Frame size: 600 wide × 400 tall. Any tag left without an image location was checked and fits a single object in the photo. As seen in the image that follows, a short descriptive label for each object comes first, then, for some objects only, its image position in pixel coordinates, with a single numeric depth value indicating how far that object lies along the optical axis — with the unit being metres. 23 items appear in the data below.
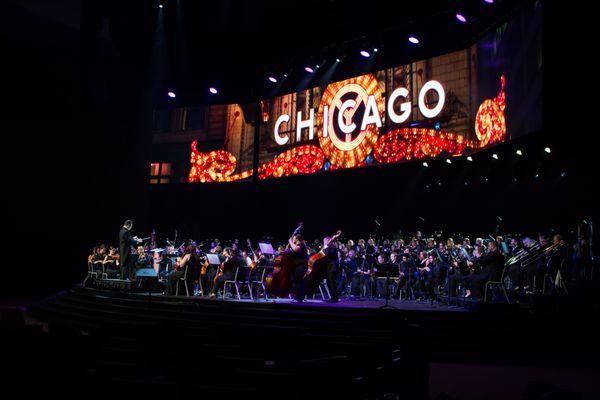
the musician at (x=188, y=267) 11.05
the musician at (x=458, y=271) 11.05
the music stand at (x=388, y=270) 9.44
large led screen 10.53
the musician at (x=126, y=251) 11.12
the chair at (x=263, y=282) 10.78
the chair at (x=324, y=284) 12.38
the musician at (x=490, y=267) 9.57
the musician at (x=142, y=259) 12.99
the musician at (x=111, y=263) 13.70
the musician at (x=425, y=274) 12.21
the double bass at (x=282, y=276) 10.05
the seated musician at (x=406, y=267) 12.32
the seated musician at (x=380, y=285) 12.90
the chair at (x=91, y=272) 14.04
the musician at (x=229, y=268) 10.68
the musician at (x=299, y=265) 10.13
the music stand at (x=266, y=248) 9.71
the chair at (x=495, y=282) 9.48
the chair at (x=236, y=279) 10.56
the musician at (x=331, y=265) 10.30
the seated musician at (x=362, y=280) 13.30
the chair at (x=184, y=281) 11.20
